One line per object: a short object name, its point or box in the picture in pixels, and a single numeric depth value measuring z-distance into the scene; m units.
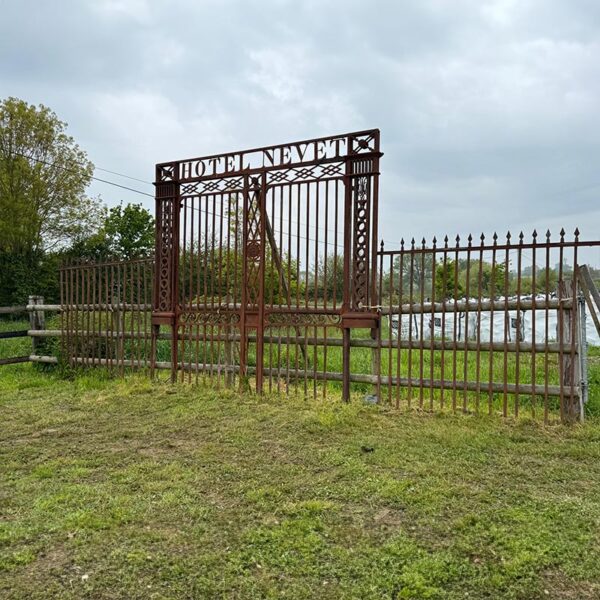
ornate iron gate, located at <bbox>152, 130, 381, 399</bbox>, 5.33
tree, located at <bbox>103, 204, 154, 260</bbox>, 28.38
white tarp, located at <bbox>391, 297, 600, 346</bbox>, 12.60
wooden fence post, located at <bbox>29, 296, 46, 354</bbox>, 8.29
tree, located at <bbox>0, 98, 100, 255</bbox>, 20.08
